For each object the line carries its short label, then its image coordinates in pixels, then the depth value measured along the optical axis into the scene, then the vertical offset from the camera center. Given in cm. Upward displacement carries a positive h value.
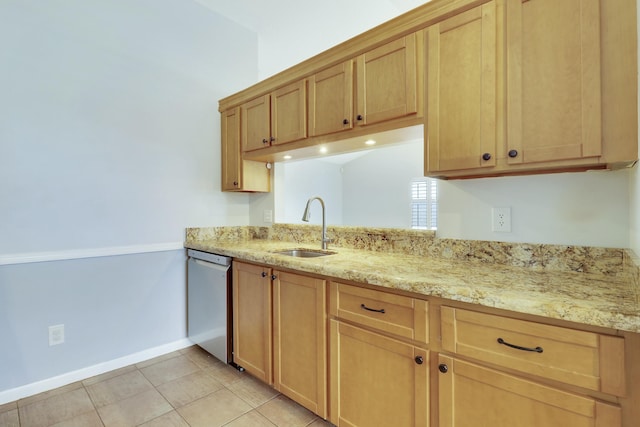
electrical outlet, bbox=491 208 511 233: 150 -3
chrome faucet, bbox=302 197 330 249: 213 -7
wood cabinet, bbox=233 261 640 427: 88 -55
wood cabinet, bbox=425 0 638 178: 108 +50
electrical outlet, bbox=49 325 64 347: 200 -78
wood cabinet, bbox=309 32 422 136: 153 +71
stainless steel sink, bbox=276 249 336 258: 214 -27
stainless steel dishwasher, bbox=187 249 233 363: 217 -67
